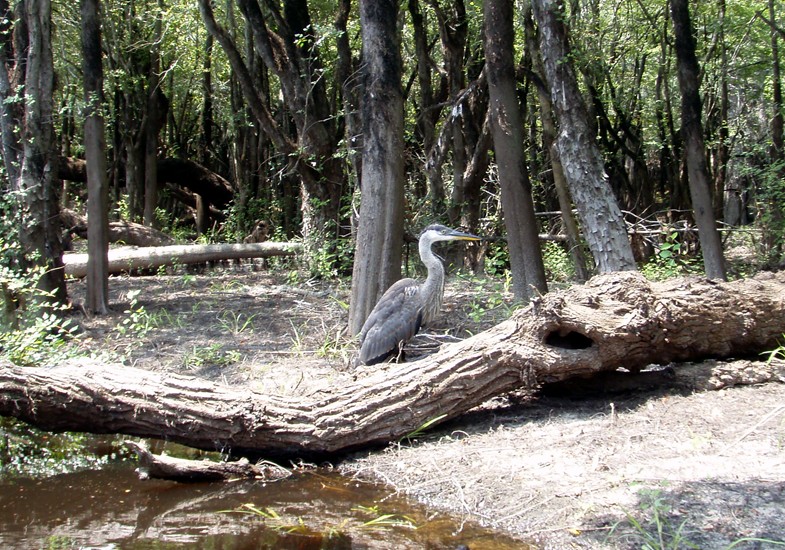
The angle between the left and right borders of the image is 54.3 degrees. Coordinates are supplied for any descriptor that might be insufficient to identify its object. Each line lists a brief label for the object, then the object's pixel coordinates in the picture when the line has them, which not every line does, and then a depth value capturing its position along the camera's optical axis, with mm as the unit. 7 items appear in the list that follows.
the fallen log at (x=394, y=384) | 5809
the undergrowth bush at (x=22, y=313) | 6848
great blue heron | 7668
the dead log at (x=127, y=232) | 15195
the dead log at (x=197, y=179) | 19844
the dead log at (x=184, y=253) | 13391
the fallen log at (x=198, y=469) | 5633
